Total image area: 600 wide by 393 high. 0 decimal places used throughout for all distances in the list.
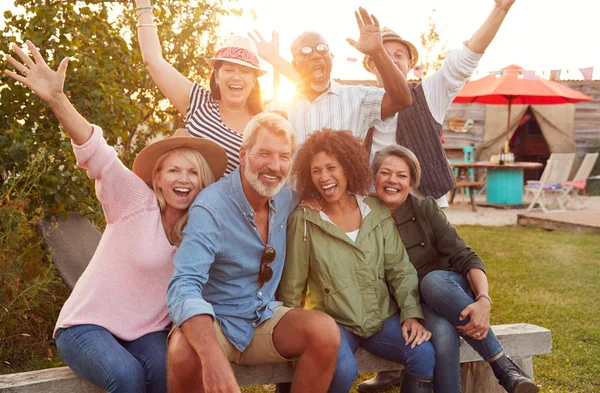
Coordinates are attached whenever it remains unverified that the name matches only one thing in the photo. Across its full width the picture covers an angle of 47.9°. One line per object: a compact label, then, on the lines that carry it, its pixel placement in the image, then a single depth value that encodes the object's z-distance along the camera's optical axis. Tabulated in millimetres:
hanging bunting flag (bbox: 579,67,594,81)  16969
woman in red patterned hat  3396
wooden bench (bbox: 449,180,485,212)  13047
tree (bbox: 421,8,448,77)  17484
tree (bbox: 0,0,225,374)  4211
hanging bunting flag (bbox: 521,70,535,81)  13516
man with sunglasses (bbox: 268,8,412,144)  3555
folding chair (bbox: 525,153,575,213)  12359
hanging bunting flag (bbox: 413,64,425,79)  11436
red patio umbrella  12977
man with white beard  2588
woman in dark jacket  2975
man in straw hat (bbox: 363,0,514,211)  3619
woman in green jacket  2998
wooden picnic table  13617
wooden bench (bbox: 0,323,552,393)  2766
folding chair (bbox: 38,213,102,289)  4031
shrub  4098
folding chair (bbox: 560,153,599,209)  12672
